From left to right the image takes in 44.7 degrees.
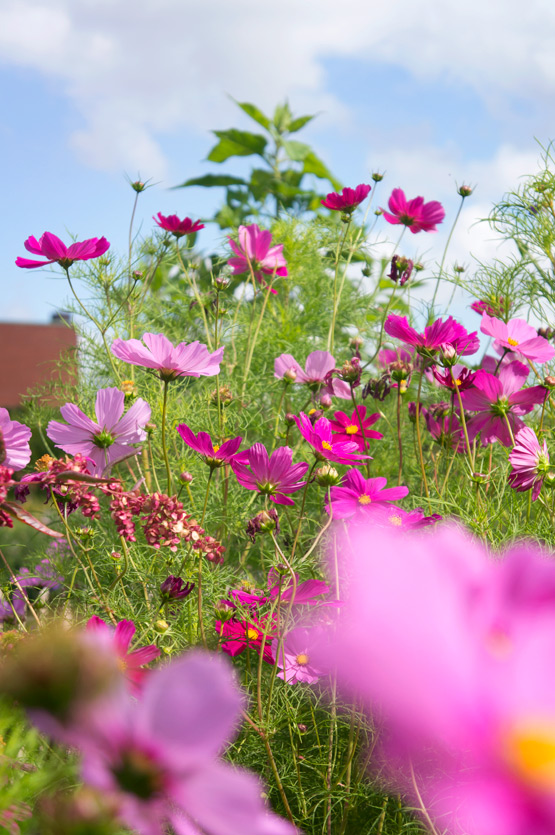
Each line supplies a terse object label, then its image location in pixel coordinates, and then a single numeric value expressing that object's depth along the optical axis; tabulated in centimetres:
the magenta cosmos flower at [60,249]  72
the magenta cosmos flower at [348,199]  93
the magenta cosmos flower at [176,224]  97
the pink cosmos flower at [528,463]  63
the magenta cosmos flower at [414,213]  100
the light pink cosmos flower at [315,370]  85
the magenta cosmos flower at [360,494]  67
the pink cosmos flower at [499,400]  75
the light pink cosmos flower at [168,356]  58
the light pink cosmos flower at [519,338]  74
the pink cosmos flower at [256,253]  104
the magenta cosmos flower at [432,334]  69
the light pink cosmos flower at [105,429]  62
